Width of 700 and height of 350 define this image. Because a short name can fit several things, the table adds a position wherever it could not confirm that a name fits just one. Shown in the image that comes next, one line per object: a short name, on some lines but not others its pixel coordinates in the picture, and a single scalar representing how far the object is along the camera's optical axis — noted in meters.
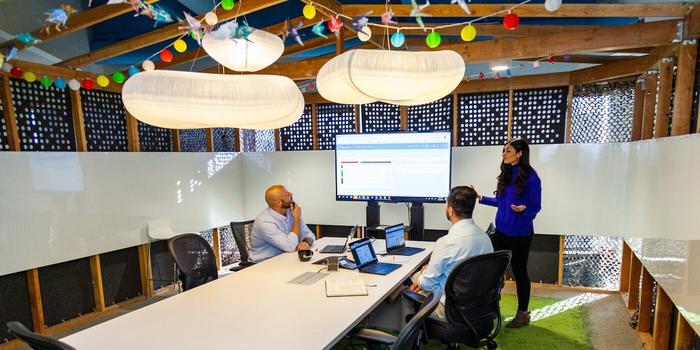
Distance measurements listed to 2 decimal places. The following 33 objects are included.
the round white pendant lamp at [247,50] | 2.03
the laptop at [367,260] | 2.53
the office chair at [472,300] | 1.99
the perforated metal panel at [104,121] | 3.72
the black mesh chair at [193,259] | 2.66
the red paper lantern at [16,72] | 2.96
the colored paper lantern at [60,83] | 3.11
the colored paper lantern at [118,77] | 3.10
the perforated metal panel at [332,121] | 4.85
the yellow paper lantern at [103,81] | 3.07
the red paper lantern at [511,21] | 2.17
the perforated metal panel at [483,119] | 4.30
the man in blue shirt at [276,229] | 3.03
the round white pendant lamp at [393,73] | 1.90
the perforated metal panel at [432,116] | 4.51
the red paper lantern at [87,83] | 3.29
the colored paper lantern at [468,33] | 2.24
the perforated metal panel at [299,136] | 5.04
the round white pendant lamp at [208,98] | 1.85
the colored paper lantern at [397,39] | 2.16
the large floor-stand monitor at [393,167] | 3.71
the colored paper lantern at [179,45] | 2.46
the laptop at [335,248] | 3.09
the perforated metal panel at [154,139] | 4.19
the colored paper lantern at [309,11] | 2.26
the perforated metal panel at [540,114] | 4.06
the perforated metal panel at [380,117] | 4.69
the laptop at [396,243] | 3.01
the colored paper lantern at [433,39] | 2.25
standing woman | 2.93
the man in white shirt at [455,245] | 2.18
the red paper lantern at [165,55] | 2.70
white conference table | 1.61
